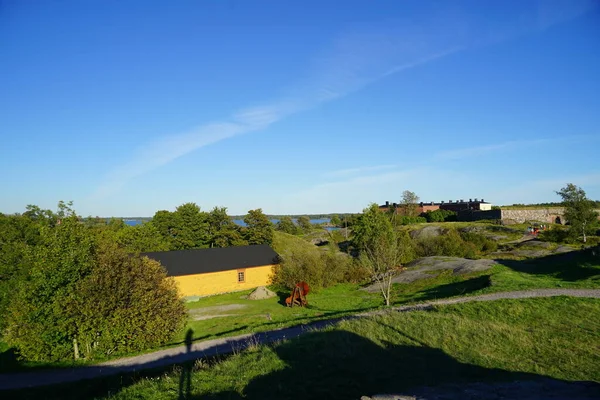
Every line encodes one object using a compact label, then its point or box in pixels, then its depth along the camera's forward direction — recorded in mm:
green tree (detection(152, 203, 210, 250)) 64125
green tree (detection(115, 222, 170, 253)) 51969
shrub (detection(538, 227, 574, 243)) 49288
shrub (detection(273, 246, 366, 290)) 40500
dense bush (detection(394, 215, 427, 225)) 76375
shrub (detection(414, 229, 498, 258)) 49438
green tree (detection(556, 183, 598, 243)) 46094
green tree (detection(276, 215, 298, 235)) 106375
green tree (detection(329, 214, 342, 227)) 121250
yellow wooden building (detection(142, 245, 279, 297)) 40438
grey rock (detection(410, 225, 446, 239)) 58062
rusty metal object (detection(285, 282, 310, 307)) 31922
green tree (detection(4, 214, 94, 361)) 19016
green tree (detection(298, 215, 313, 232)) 128675
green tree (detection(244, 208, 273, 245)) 64125
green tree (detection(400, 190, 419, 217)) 97500
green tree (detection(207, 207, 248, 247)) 64375
